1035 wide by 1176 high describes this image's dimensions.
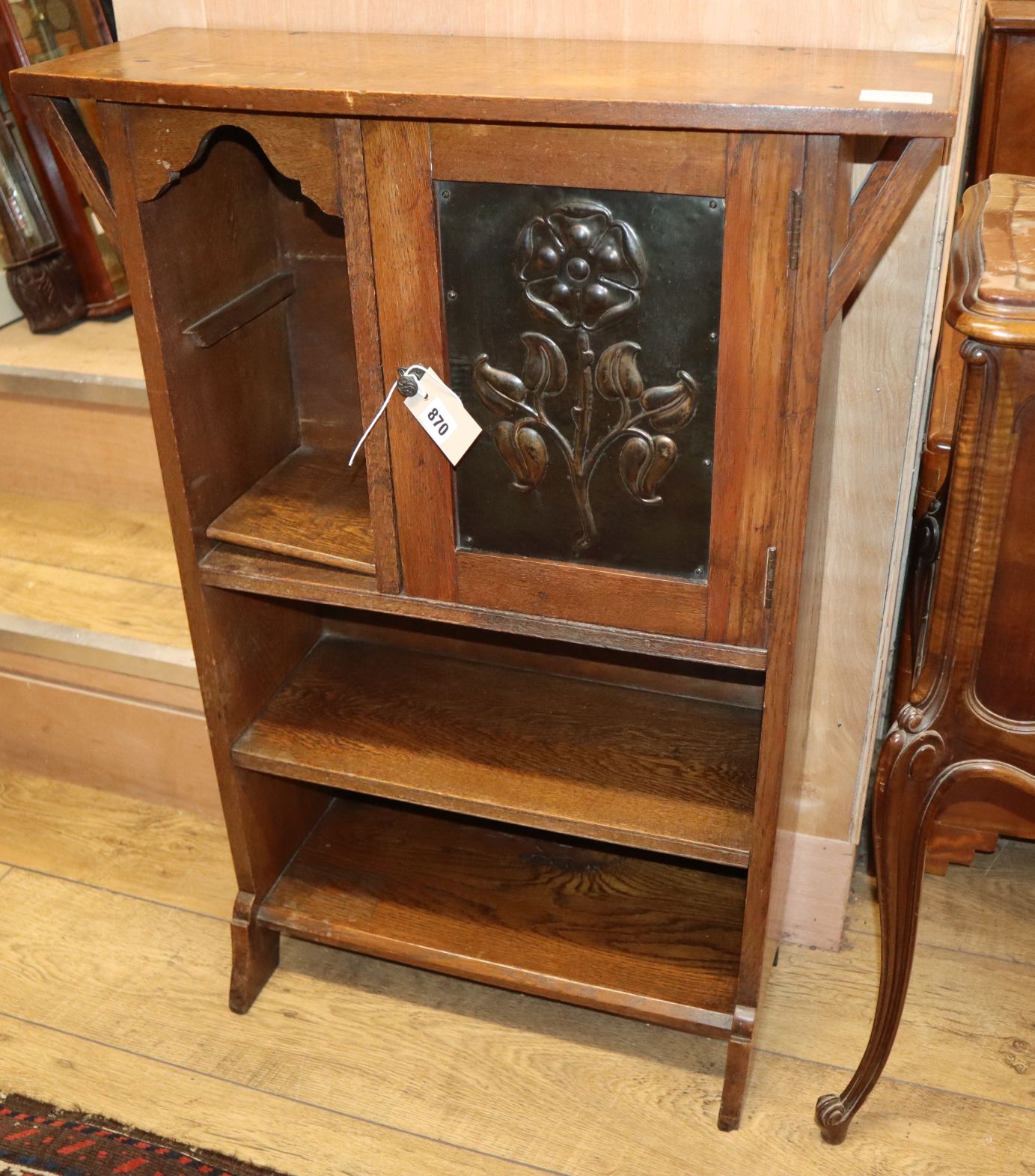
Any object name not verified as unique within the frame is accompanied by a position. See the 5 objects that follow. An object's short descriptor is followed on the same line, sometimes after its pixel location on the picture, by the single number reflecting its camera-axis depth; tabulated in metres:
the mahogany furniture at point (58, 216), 2.00
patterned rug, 1.47
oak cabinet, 1.06
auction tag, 1.20
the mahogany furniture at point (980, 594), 0.96
